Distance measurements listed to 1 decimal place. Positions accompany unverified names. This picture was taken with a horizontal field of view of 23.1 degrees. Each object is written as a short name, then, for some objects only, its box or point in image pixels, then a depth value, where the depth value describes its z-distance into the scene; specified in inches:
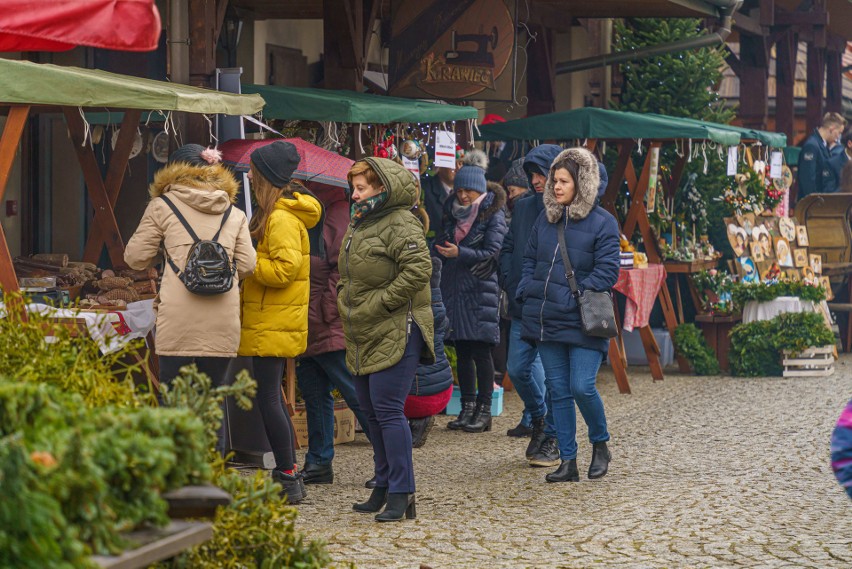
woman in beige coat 362.0
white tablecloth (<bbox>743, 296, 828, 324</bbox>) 729.9
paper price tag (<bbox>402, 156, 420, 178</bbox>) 552.0
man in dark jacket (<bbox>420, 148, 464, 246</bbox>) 588.9
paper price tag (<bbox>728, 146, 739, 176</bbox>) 736.7
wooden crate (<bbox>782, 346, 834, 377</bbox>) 723.5
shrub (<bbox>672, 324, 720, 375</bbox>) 734.4
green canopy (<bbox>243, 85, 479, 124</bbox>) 487.3
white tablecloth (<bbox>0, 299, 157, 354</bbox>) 412.3
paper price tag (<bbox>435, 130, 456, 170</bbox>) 546.3
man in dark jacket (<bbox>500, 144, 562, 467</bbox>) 457.4
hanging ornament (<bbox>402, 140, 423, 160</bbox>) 551.7
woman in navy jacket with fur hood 418.4
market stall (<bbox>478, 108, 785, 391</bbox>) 648.7
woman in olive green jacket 355.4
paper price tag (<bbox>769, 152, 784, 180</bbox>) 844.1
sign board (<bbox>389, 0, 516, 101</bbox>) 606.1
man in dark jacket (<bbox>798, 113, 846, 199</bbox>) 949.3
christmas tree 829.2
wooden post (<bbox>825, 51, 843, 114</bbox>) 1269.4
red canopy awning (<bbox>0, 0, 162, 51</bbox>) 292.4
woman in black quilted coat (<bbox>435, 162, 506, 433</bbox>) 526.3
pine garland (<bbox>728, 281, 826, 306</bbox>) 728.1
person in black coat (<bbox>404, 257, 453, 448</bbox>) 471.9
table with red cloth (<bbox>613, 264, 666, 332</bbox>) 652.4
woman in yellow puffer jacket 377.6
